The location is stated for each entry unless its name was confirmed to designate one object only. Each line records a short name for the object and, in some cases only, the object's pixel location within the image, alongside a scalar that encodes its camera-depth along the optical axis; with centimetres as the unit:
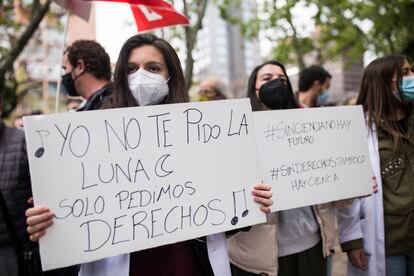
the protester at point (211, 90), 435
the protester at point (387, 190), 211
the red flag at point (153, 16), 332
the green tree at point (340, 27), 788
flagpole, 281
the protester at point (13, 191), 189
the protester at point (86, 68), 260
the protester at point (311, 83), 422
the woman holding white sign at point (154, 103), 141
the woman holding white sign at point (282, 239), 179
